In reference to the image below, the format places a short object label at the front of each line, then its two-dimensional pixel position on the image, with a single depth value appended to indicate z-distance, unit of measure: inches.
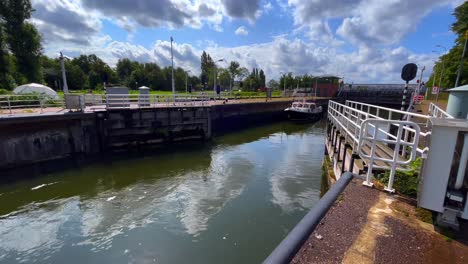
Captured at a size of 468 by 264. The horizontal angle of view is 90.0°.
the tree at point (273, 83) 4664.4
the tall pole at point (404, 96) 341.1
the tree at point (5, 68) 1241.5
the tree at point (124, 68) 3892.7
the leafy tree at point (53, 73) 3041.3
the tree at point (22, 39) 1366.9
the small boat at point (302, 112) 1171.9
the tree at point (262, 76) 4208.7
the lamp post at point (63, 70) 691.7
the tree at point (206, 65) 3951.8
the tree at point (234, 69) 3464.6
